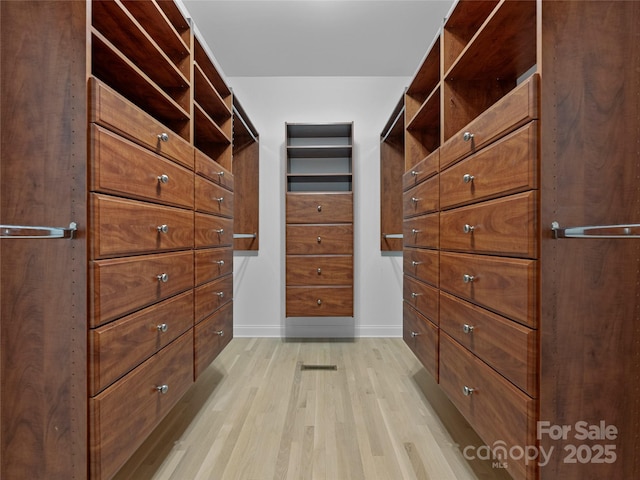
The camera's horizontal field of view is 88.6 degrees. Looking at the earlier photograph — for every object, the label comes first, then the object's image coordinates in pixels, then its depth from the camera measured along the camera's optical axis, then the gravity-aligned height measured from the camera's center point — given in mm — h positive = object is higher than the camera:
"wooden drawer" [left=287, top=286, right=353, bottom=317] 2527 -490
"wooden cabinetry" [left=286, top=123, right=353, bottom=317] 2523 -112
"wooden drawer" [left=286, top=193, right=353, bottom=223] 2520 +250
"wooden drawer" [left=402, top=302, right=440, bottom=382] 1485 -502
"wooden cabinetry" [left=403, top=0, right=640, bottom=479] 806 -23
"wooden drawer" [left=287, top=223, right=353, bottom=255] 2529 +20
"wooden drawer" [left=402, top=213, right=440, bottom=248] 1505 +45
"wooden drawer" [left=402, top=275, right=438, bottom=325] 1505 -296
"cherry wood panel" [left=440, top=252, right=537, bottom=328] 831 -133
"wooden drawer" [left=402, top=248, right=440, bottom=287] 1500 -126
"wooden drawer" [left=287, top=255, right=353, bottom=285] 2531 -235
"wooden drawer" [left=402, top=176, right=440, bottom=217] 1517 +216
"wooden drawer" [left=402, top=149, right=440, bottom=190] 1506 +357
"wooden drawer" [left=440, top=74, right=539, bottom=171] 829 +358
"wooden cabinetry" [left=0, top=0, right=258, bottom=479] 833 -35
